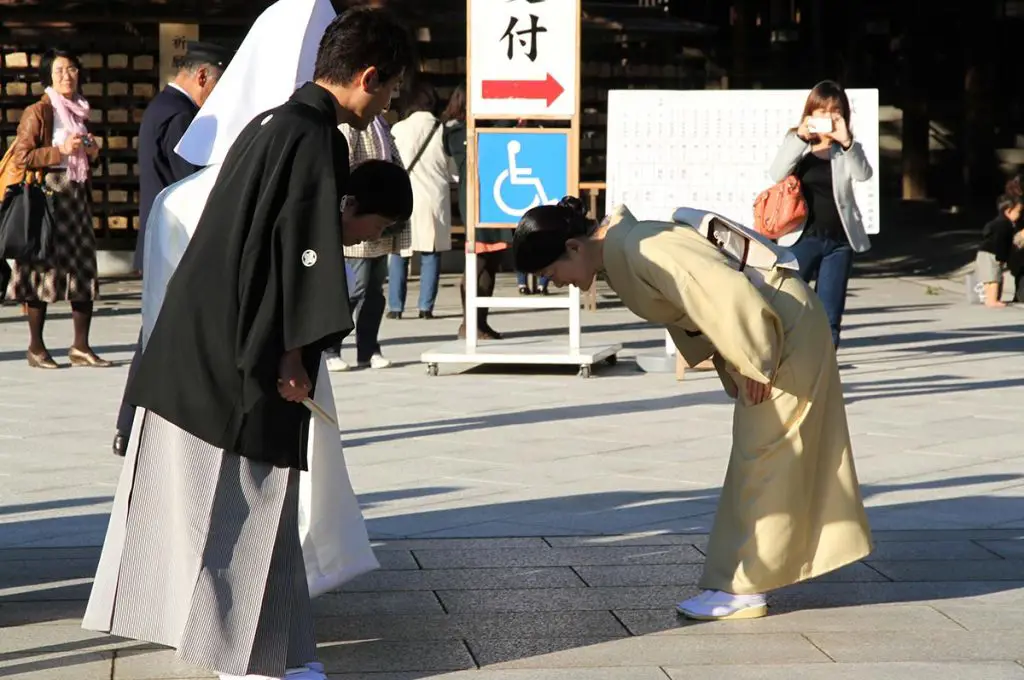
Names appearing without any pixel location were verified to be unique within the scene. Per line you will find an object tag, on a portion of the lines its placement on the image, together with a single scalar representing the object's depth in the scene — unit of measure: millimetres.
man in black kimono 5568
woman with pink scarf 14184
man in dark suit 9691
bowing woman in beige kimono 6632
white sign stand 14254
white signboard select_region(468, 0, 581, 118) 14254
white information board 14976
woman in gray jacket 13834
